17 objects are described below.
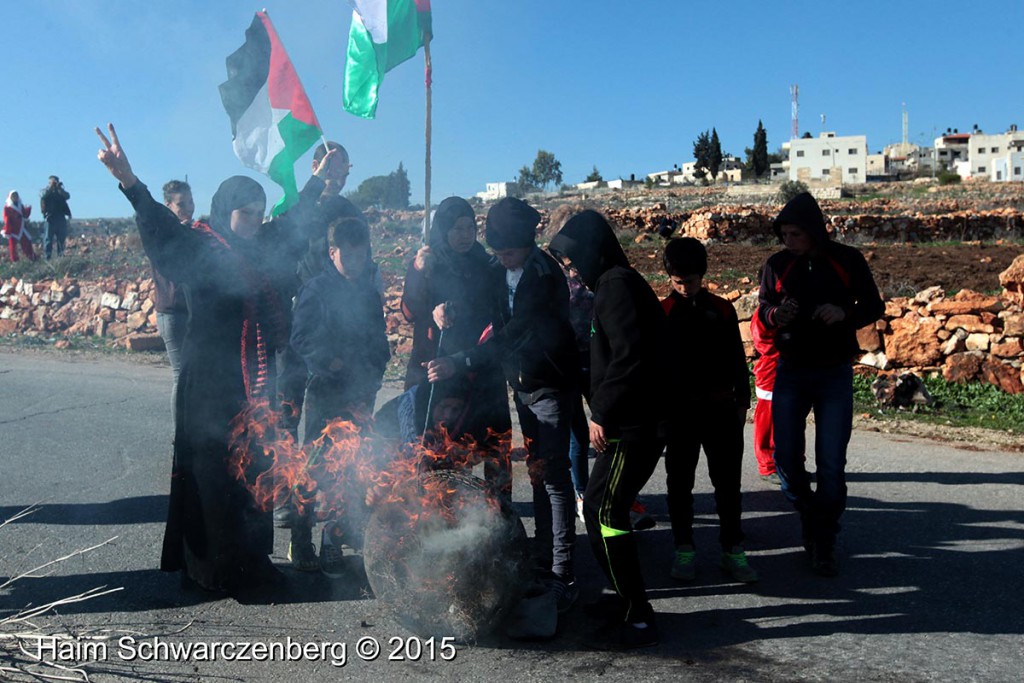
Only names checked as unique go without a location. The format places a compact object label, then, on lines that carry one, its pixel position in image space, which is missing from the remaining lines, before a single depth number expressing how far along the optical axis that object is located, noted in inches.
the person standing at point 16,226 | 761.0
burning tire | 144.6
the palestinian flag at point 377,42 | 236.1
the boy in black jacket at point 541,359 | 162.7
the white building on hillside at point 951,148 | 3980.8
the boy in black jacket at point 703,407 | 176.2
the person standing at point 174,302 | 231.6
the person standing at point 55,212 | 709.7
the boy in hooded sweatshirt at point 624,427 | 143.3
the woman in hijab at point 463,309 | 178.1
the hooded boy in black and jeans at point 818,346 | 175.5
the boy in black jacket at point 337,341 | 182.9
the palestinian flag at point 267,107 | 212.1
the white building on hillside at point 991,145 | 3535.9
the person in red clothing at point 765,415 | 242.2
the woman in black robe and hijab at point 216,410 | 165.9
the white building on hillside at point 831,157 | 2935.5
